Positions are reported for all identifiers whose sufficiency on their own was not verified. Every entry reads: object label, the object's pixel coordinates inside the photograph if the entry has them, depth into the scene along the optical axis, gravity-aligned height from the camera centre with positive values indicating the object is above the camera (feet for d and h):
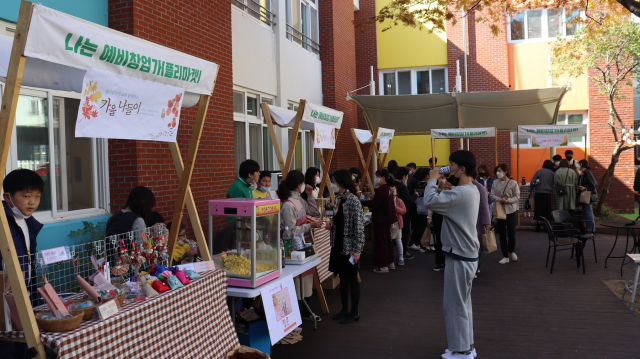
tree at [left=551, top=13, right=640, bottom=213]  49.47 +10.98
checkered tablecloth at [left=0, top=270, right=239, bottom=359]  9.44 -3.33
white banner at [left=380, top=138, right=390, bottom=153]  39.83 +1.94
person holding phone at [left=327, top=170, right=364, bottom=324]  19.34 -2.70
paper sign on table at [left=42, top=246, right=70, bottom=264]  9.39 -1.48
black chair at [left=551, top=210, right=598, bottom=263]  29.40 -3.34
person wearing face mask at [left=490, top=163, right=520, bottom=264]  30.89 -2.33
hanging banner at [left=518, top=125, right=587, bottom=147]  45.06 +2.82
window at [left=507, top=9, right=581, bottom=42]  60.95 +17.05
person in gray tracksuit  15.44 -2.40
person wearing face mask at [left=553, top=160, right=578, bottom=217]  40.50 -1.56
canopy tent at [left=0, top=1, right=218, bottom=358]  8.77 +2.35
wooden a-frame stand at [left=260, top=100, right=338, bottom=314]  23.20 +1.88
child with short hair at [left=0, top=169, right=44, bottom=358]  11.38 -0.55
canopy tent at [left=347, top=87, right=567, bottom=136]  50.31 +6.11
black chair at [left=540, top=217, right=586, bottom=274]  28.27 -4.25
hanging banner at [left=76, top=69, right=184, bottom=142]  9.99 +1.46
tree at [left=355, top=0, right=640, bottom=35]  32.53 +10.56
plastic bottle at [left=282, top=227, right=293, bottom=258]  18.41 -2.56
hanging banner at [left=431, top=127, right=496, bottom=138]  46.93 +3.25
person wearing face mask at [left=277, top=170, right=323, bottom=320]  19.17 -1.60
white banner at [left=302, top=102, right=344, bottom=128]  24.59 +2.89
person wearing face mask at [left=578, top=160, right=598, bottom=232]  39.91 -1.76
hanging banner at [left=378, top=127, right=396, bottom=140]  39.12 +2.86
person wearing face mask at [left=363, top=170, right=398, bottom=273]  27.96 -2.93
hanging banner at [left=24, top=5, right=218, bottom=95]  8.89 +2.54
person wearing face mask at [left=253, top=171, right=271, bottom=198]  24.00 -0.67
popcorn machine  14.67 -2.14
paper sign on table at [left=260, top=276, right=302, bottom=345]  14.71 -4.17
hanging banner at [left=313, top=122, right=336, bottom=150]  25.12 +1.79
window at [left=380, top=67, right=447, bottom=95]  64.39 +11.25
